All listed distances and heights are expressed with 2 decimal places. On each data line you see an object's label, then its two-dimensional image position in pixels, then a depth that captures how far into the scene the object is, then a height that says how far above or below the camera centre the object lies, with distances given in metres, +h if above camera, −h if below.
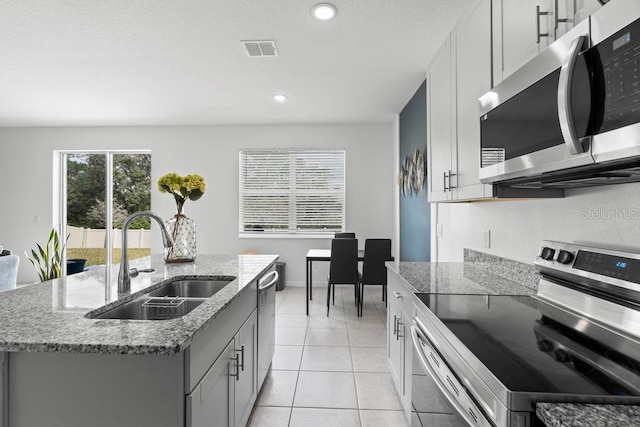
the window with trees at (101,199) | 5.88 +0.35
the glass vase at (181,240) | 2.39 -0.14
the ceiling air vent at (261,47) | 2.84 +1.44
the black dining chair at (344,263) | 4.11 -0.51
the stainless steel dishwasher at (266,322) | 2.19 -0.70
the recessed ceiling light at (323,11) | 2.34 +1.42
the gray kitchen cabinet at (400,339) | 1.83 -0.70
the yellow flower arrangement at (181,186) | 2.44 +0.24
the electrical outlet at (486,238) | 2.27 -0.12
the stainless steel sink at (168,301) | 1.48 -0.38
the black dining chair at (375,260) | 4.18 -0.48
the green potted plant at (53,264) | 4.86 -0.63
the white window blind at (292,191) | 5.67 +0.46
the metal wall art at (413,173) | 3.89 +0.57
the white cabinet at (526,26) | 1.08 +0.68
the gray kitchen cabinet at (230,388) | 1.15 -0.68
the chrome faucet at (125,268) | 1.56 -0.22
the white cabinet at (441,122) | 2.14 +0.64
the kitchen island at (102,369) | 0.97 -0.44
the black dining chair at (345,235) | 5.13 -0.23
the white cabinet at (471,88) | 1.69 +0.68
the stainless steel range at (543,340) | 0.73 -0.35
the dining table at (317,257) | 4.17 -0.45
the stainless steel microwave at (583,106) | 0.79 +0.30
